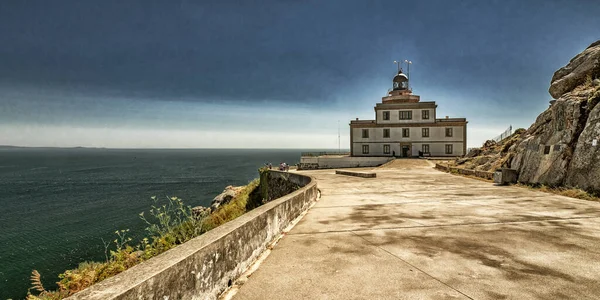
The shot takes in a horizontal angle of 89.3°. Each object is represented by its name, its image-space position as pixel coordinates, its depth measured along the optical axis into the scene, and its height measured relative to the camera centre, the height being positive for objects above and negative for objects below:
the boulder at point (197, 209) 29.40 -6.22
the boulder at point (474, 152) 32.06 -0.81
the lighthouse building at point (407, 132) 44.06 +1.99
